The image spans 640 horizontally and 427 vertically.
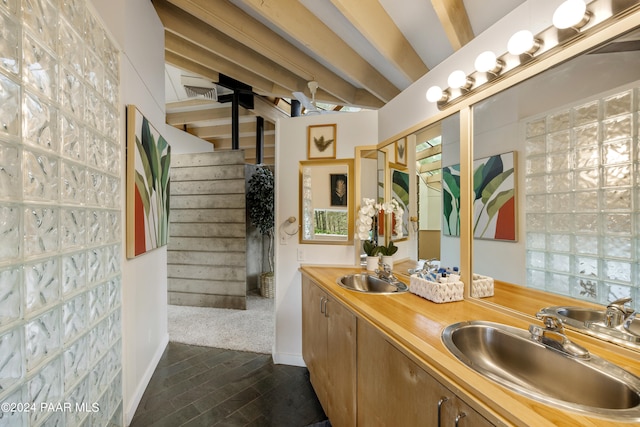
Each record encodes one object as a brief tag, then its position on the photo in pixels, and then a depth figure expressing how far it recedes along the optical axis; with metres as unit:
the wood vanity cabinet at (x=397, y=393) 0.75
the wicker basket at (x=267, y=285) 4.29
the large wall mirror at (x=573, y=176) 0.87
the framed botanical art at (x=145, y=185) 1.64
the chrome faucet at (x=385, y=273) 1.83
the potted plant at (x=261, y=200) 4.04
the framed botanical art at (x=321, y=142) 2.42
